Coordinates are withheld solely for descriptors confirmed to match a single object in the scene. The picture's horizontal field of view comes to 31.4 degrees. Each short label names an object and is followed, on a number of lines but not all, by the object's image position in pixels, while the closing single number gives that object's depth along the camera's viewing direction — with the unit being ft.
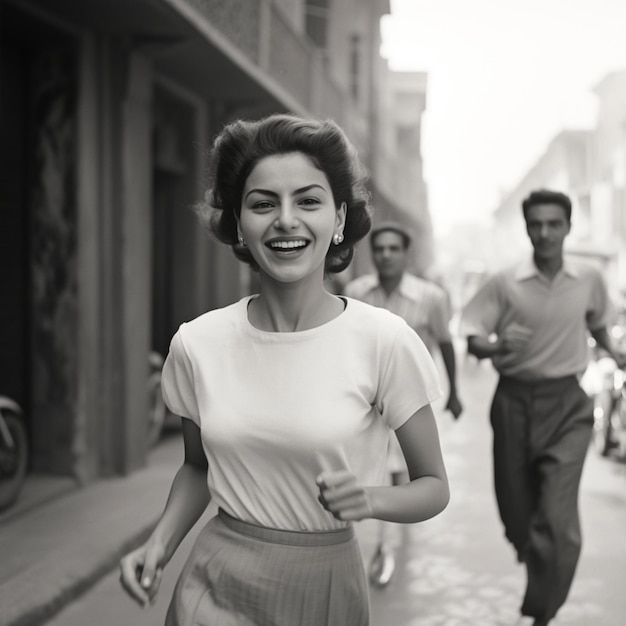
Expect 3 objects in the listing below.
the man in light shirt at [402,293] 22.90
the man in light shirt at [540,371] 17.28
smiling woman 7.81
